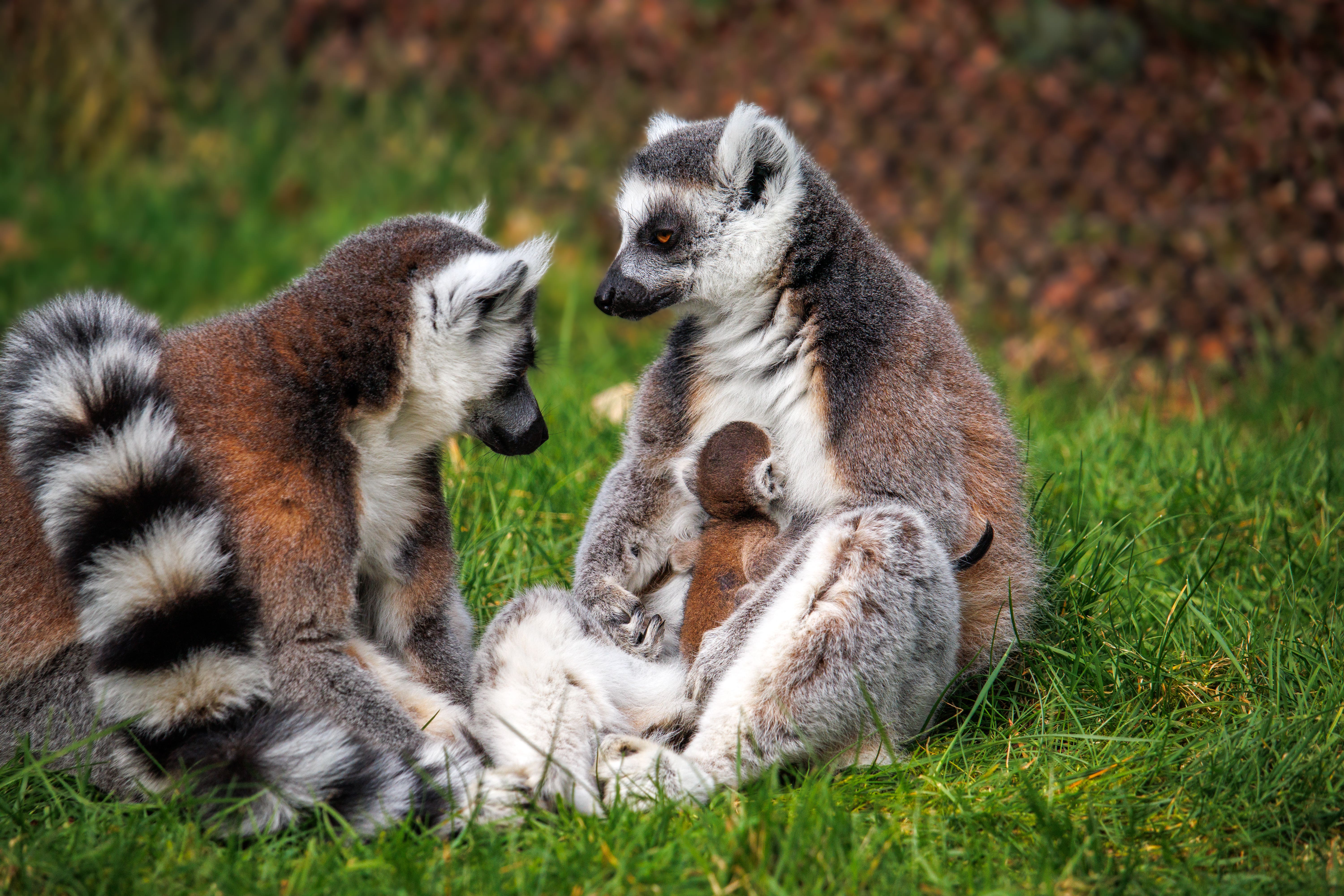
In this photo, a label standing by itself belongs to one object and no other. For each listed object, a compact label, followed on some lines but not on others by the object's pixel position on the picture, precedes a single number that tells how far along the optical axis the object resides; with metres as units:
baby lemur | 6.89
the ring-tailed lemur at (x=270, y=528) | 5.57
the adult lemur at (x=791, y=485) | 6.13
